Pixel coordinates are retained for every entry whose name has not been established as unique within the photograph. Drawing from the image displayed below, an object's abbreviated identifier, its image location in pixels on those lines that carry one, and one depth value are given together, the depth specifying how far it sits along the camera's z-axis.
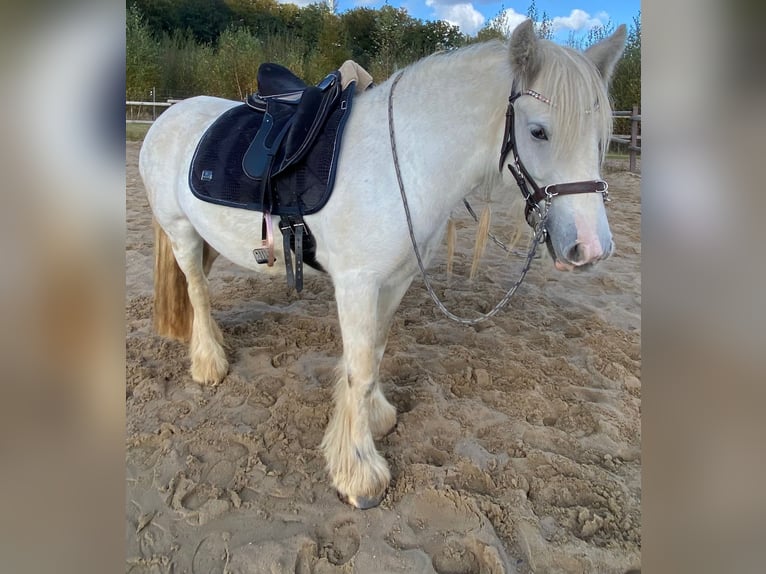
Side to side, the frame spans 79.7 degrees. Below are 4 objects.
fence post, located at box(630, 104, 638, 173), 8.29
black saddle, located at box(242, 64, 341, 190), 1.89
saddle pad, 1.86
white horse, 1.49
